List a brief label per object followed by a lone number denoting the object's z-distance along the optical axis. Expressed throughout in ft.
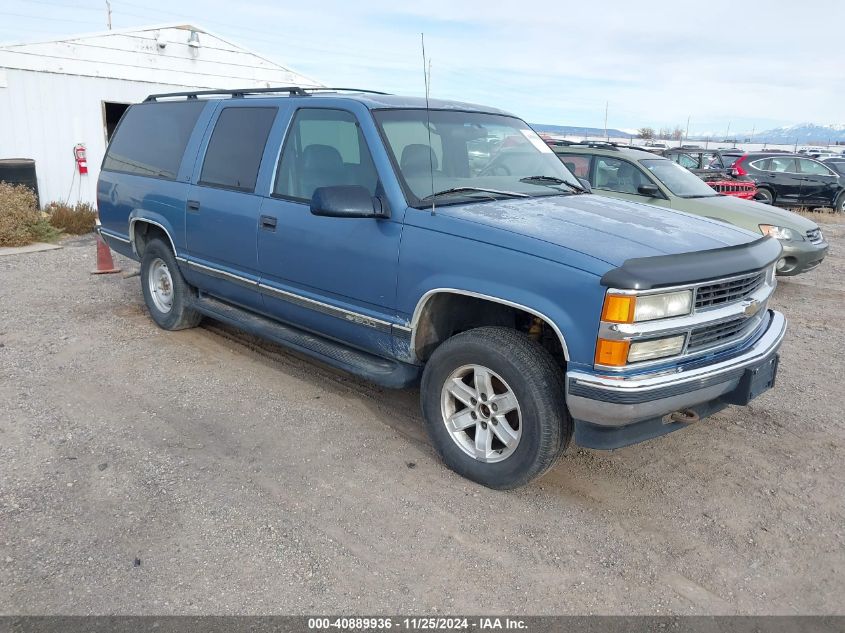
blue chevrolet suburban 10.14
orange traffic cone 28.04
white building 37.88
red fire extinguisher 40.82
